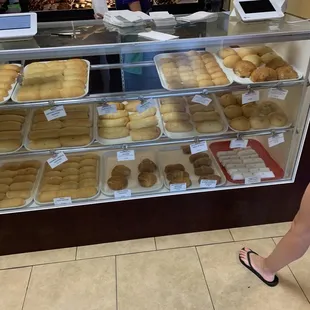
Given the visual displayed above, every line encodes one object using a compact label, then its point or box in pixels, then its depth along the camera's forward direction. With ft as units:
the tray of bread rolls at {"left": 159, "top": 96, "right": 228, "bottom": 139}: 6.14
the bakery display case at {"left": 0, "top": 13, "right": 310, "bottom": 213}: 5.08
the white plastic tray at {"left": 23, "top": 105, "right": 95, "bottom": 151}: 5.80
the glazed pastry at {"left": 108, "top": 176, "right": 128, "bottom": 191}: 6.42
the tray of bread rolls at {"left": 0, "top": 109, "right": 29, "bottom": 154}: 5.71
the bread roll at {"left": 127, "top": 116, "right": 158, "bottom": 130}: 6.22
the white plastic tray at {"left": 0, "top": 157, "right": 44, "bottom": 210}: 6.24
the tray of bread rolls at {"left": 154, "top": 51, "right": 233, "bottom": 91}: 5.51
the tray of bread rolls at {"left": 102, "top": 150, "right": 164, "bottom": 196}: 6.52
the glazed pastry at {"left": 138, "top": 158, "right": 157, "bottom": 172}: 6.95
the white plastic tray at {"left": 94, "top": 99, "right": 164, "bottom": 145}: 5.95
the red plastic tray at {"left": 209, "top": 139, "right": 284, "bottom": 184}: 6.89
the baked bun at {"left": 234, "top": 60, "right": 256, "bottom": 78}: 5.57
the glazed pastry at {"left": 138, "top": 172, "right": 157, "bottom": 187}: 6.55
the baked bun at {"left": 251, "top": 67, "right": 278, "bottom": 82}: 5.48
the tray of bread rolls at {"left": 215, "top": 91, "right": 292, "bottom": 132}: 6.21
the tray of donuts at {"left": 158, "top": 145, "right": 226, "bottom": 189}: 6.66
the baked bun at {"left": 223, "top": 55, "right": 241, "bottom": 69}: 5.84
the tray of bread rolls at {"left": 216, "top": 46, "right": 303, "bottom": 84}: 5.53
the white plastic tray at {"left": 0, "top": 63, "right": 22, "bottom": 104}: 5.01
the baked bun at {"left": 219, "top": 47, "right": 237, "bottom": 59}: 6.04
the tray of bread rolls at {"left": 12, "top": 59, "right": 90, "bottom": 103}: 5.15
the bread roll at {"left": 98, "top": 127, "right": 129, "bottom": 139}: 6.05
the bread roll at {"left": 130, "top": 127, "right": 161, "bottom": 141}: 5.99
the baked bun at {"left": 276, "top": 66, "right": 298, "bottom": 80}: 5.58
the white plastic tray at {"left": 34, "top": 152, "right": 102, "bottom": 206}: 6.21
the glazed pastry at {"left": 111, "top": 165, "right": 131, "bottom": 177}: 6.77
